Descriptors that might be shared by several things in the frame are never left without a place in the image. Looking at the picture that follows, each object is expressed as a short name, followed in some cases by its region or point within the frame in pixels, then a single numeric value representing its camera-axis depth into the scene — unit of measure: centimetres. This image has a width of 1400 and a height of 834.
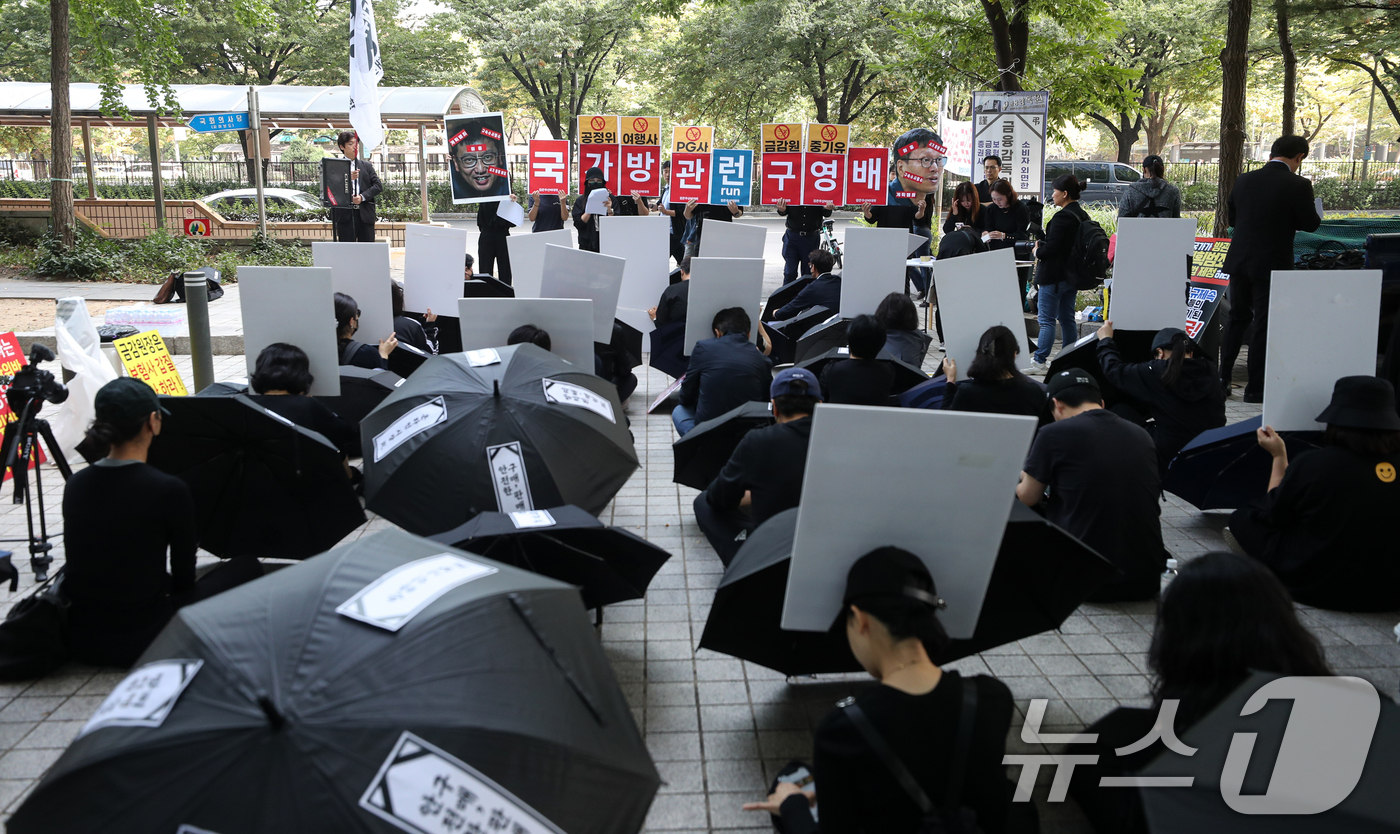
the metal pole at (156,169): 1688
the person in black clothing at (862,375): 571
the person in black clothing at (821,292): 898
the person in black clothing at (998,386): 533
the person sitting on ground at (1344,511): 439
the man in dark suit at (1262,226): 799
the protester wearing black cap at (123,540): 373
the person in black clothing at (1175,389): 587
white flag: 1077
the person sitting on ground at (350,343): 667
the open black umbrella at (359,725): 180
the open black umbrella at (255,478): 432
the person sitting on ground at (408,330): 750
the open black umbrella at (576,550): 344
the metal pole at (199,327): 662
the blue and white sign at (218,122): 1833
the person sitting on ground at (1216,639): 240
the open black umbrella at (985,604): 320
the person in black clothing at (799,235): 1252
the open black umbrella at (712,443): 529
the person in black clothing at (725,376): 630
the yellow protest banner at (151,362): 728
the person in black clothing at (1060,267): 959
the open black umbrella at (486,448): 409
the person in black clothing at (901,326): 709
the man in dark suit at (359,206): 1341
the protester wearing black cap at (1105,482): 448
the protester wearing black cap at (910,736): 232
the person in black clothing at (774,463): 425
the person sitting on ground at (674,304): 853
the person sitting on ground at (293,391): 514
